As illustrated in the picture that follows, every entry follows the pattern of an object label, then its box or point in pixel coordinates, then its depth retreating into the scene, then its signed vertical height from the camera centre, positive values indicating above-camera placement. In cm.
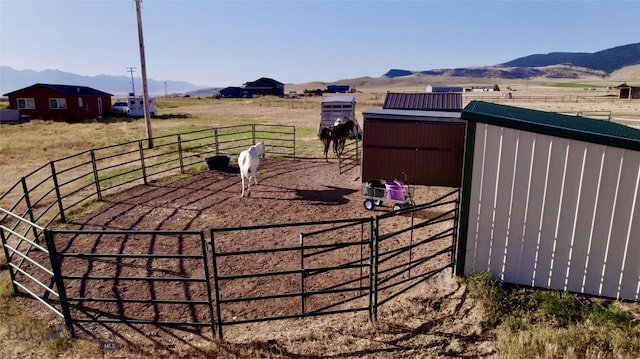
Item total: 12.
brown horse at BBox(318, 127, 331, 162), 1533 -142
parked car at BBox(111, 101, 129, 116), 3949 -114
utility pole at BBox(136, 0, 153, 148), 1883 +129
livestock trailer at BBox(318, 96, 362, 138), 2205 -61
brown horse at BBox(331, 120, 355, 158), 1527 -130
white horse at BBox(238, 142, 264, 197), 1070 -175
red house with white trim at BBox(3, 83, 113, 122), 3441 -49
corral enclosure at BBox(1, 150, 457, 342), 543 -278
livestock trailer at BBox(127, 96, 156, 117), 3763 -86
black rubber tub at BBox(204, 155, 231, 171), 1377 -220
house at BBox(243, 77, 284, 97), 9769 +295
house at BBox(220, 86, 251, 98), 9394 +137
